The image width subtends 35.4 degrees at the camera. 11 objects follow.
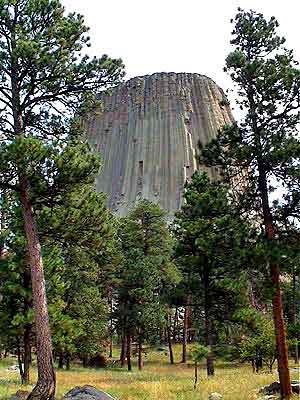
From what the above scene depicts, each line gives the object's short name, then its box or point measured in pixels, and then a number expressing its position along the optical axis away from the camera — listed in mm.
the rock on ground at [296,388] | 14389
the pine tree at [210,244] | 14672
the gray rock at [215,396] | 14478
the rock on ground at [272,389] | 14769
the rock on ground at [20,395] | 13242
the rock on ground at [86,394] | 12081
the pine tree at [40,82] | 13094
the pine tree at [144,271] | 32531
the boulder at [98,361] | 36406
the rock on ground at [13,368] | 29781
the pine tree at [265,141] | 13945
